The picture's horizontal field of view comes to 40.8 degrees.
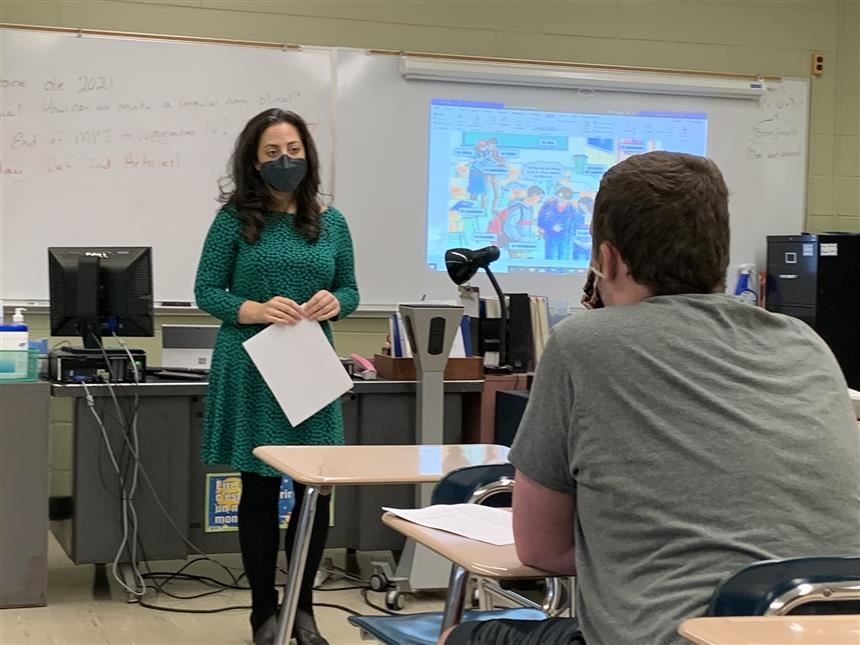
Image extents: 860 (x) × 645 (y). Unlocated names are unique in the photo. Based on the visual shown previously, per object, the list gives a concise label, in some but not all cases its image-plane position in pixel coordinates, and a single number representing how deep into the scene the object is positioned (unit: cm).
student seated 141
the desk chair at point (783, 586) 132
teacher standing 329
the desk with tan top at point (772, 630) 115
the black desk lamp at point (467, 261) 417
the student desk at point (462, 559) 161
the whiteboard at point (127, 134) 495
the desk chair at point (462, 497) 206
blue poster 414
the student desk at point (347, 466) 219
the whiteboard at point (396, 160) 539
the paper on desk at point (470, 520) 181
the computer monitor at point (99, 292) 400
